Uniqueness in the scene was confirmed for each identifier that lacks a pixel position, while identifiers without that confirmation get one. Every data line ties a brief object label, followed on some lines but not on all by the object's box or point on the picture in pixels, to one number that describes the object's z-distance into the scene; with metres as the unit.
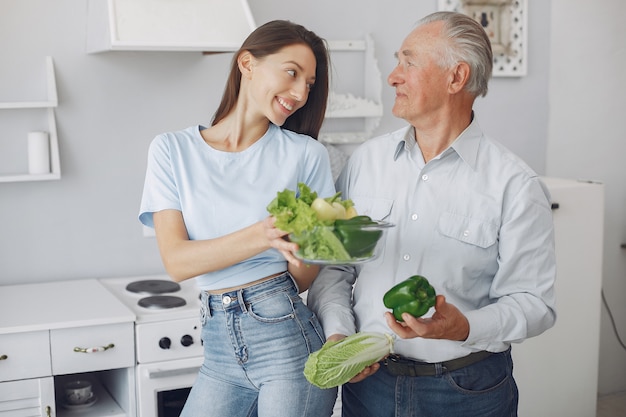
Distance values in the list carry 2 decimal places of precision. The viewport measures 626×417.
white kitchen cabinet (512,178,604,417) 3.68
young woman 1.78
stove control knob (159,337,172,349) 2.82
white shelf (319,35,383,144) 3.59
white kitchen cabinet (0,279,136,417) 2.67
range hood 2.80
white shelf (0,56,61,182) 3.03
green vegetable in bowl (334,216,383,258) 1.58
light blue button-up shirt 1.87
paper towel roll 3.10
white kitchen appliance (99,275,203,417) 2.81
